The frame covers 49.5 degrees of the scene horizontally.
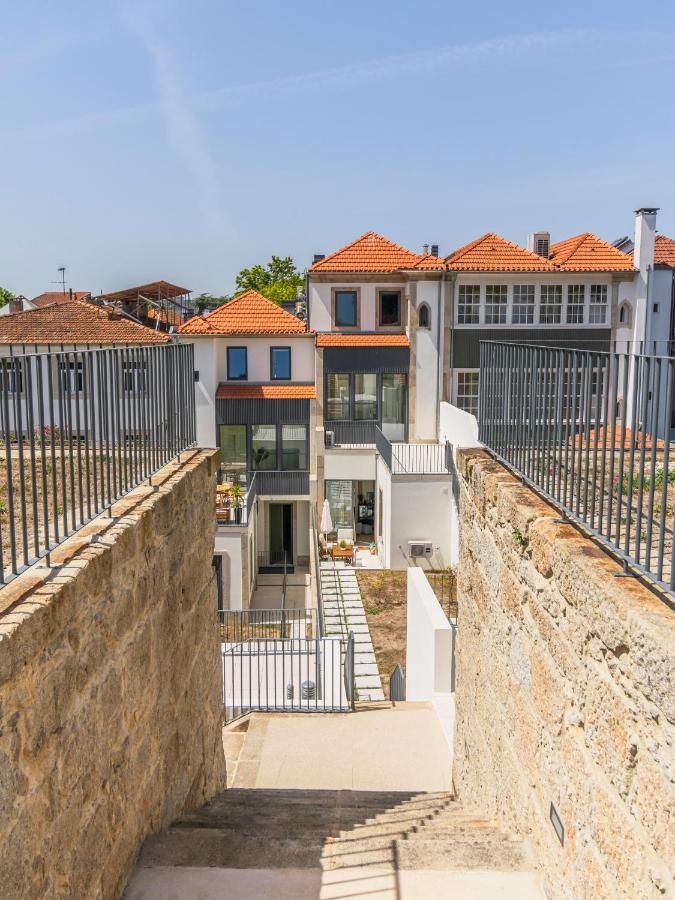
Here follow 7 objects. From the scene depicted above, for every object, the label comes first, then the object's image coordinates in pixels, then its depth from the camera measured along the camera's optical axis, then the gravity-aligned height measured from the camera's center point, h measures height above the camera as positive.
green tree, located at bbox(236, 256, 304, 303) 51.88 +7.43
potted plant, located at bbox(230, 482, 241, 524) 22.33 -3.75
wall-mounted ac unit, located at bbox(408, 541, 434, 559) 21.19 -4.94
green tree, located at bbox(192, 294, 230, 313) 77.75 +8.87
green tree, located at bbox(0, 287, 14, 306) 69.93 +8.02
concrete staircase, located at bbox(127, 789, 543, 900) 4.38 -3.08
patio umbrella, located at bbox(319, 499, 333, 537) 23.86 -4.67
